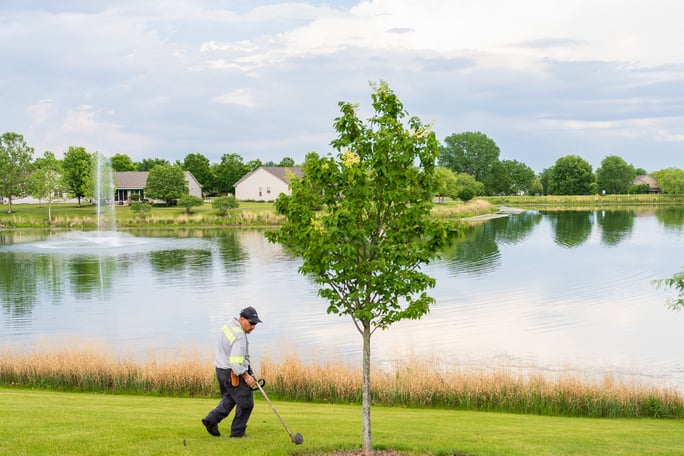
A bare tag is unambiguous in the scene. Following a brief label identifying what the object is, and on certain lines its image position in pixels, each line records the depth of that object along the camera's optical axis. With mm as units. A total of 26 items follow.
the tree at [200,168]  130375
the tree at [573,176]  169500
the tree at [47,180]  90688
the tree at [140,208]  85688
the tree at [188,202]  88312
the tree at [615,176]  181500
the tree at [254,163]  154125
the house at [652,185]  188812
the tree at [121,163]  140125
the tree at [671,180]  163875
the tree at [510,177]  173500
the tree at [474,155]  176250
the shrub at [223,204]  86750
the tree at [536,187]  180925
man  9680
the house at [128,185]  113062
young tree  9133
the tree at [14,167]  94438
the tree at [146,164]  155125
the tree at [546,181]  187612
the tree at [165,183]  102062
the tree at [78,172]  103188
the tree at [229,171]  132375
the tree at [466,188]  132050
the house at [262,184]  119000
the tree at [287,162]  153788
